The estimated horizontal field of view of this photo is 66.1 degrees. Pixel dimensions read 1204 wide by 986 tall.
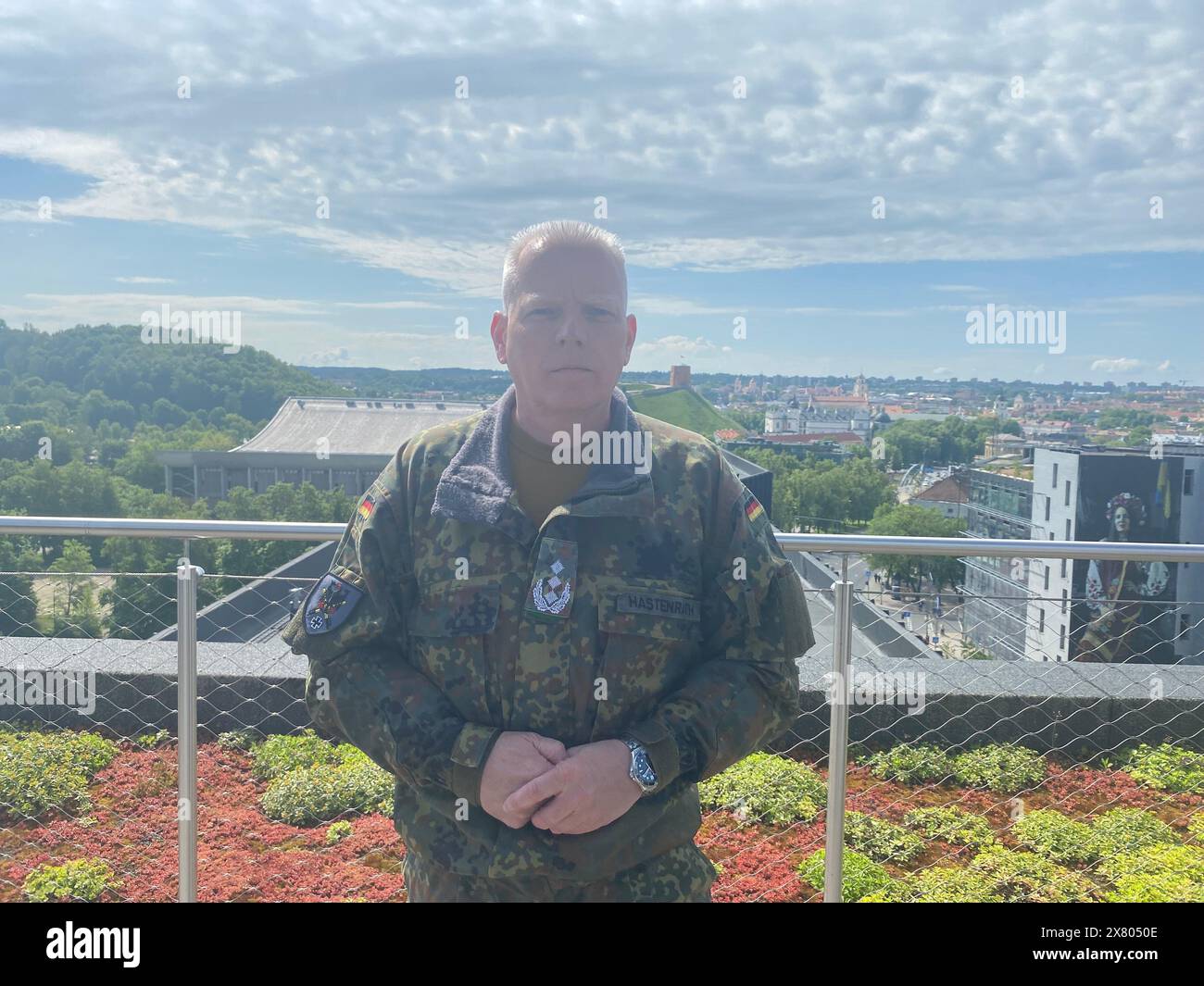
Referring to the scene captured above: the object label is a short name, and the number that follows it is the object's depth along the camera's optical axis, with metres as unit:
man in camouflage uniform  1.85
